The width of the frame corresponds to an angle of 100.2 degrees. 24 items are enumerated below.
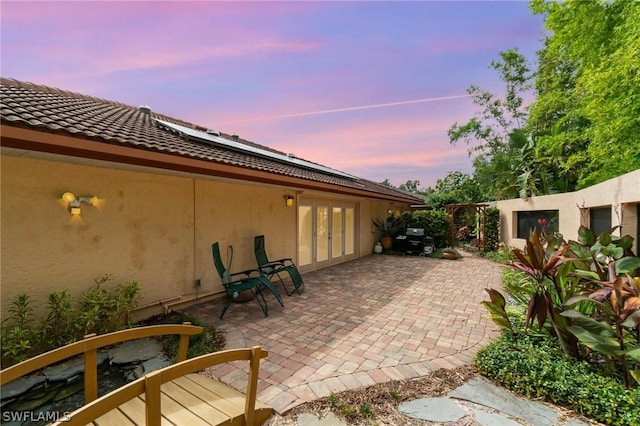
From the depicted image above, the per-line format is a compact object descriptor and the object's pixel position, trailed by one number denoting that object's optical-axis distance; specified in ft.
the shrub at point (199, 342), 12.53
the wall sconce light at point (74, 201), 13.58
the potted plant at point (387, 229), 46.52
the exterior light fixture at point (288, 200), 27.30
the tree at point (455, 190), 68.95
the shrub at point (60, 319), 11.21
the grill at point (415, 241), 43.47
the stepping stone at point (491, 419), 8.43
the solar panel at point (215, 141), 20.29
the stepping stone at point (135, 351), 12.05
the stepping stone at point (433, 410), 8.73
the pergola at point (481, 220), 45.58
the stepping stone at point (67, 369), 10.80
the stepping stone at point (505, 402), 8.75
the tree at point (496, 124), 66.74
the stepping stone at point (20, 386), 9.70
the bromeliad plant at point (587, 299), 9.73
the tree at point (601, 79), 21.04
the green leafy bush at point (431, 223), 47.32
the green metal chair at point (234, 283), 16.99
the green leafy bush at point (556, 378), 8.70
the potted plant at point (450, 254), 39.52
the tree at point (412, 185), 144.46
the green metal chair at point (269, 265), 22.04
